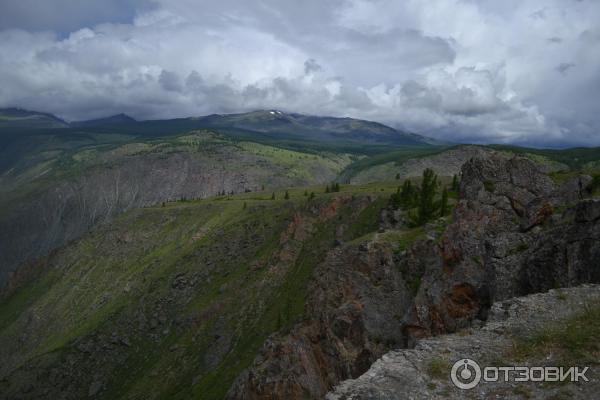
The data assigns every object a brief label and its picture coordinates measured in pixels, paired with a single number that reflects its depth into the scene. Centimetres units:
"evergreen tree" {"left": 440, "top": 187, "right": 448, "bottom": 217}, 6450
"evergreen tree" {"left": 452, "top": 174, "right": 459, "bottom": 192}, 9006
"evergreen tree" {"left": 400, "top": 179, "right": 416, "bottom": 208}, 8248
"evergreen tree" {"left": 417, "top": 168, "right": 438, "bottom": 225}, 6562
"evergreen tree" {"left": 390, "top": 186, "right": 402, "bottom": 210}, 8556
